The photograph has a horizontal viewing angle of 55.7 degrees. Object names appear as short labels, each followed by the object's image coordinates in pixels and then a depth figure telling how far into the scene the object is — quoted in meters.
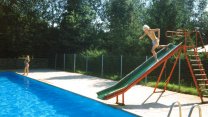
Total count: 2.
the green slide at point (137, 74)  6.94
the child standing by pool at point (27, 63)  15.53
